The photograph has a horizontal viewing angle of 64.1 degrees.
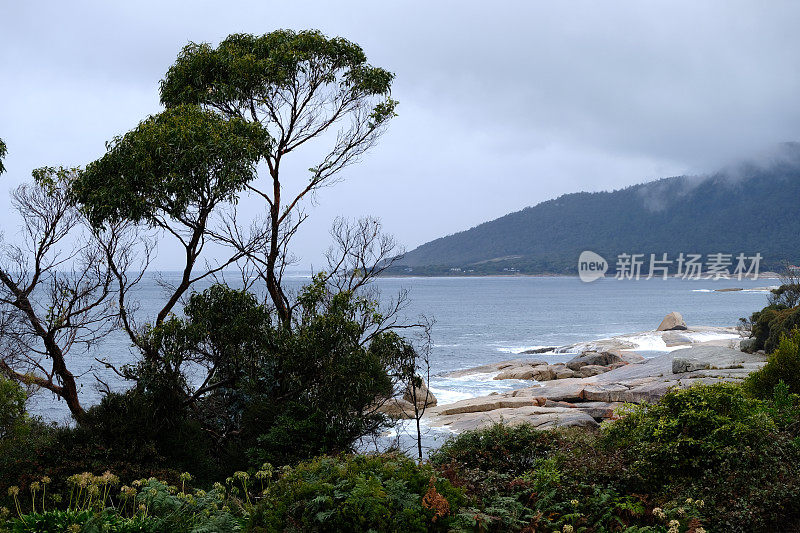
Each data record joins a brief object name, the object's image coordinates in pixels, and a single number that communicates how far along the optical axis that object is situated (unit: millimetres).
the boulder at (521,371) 35062
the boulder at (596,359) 36406
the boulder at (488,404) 22266
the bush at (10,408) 10805
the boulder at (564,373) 33875
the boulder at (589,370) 33688
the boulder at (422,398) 24578
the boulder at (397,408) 23656
